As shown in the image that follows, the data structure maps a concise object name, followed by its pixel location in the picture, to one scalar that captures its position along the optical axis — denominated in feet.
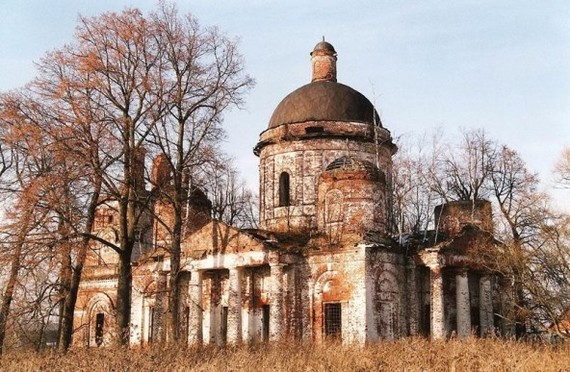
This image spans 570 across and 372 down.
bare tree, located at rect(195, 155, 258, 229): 126.31
